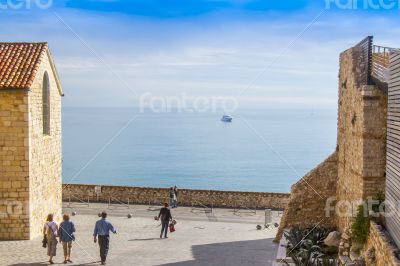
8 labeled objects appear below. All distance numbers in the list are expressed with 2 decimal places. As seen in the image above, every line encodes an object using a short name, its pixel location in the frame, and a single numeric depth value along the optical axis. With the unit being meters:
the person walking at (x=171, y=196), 27.34
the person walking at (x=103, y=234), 14.19
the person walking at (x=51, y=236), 14.49
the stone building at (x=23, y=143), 18.42
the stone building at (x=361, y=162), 11.19
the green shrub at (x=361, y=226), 12.29
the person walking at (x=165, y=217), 18.30
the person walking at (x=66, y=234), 14.39
